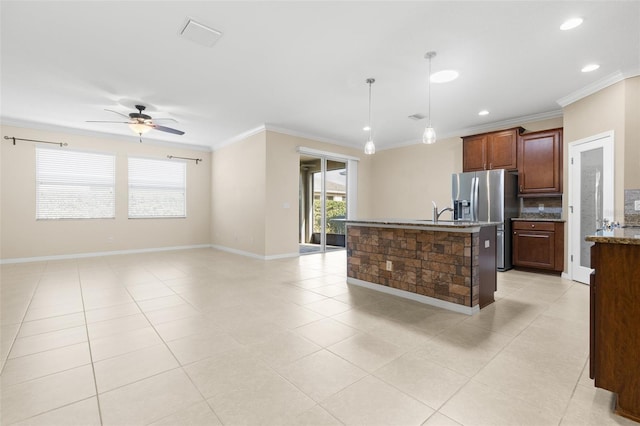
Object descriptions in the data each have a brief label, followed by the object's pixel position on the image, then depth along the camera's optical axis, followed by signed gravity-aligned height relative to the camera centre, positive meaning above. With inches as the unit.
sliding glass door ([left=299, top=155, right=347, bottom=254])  287.7 +12.2
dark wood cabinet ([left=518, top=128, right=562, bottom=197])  186.9 +32.1
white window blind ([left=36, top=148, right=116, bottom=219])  235.3 +22.7
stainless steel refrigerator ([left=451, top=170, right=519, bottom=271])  197.6 +7.3
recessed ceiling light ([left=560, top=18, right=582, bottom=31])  101.3 +66.7
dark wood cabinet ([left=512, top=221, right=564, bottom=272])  180.1 -21.4
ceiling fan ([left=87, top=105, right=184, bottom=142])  186.7 +56.9
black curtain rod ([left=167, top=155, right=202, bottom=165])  296.3 +56.0
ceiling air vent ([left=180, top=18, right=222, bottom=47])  104.8 +67.1
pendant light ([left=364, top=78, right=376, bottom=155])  150.9 +34.5
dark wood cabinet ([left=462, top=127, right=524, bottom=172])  205.8 +45.5
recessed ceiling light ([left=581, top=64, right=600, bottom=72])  133.3 +67.1
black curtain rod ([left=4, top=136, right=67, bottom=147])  220.6 +55.7
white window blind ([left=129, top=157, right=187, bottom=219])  277.6 +23.2
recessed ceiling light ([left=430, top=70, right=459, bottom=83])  140.0 +67.1
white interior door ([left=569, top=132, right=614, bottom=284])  148.9 +10.4
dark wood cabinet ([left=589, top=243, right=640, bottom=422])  59.2 -23.7
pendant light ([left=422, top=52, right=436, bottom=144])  133.4 +34.9
